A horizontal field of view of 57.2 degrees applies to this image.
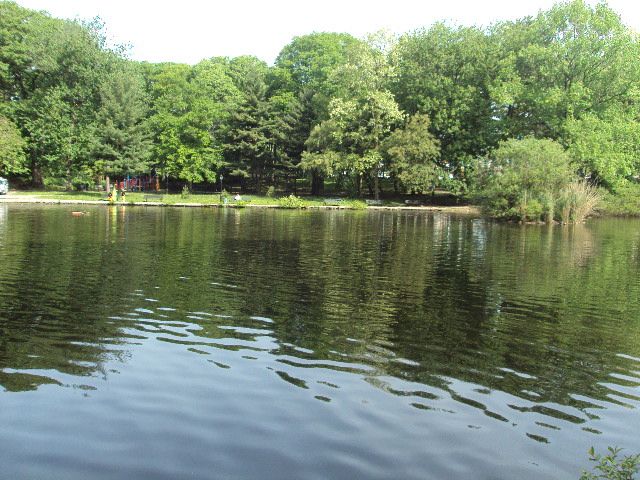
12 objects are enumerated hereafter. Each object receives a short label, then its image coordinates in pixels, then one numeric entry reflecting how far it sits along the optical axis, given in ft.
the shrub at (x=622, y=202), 161.48
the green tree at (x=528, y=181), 132.03
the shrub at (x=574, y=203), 129.59
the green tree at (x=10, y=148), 180.14
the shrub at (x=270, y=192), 213.46
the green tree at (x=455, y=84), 189.78
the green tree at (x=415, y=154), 182.50
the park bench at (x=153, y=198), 179.97
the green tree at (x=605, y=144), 155.94
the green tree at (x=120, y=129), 189.67
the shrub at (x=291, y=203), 174.50
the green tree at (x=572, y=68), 159.53
